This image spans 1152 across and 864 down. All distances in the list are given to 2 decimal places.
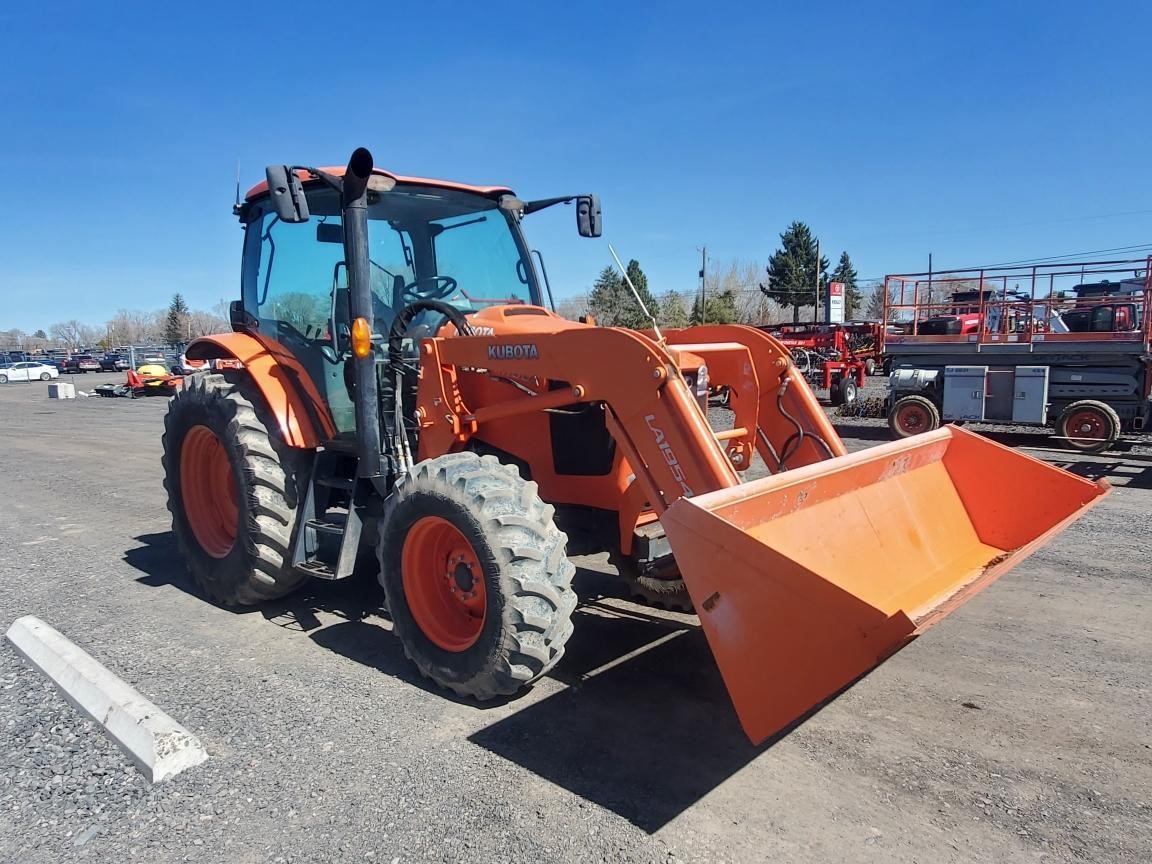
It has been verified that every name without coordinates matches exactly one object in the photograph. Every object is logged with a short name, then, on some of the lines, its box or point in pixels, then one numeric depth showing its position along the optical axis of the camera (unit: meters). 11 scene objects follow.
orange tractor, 2.90
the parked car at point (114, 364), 54.59
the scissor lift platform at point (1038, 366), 11.81
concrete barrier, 3.30
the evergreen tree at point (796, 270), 52.22
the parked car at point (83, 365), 54.53
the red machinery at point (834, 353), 18.58
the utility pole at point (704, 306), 41.06
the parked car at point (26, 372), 46.31
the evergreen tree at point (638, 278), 43.79
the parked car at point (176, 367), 32.13
